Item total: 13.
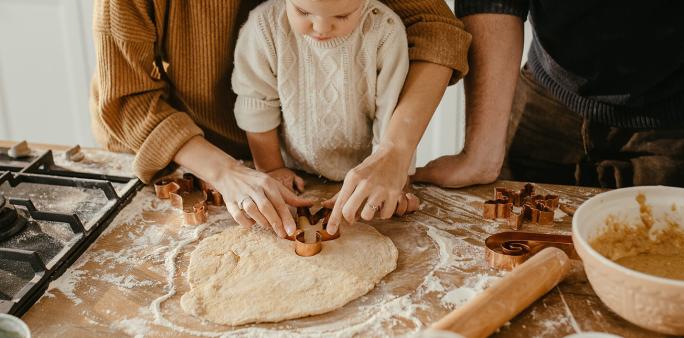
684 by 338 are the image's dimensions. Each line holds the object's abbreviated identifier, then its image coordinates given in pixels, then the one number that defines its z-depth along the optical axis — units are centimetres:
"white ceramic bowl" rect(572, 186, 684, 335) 86
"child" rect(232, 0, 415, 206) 128
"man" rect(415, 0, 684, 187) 138
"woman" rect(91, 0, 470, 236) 122
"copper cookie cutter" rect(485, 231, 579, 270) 109
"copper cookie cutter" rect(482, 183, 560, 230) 122
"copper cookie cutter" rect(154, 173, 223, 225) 126
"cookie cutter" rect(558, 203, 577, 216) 126
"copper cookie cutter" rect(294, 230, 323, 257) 114
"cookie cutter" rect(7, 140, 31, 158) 151
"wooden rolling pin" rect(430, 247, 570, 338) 90
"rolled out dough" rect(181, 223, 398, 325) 101
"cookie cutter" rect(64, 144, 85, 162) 152
